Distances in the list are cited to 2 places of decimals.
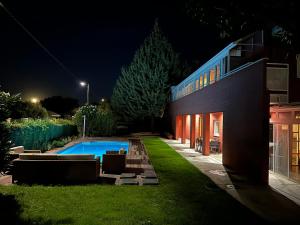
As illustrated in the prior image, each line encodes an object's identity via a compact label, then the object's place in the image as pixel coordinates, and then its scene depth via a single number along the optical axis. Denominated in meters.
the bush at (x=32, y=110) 19.96
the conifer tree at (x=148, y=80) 27.87
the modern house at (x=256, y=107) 7.35
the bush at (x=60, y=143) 14.52
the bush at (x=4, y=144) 5.25
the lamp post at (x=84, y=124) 21.46
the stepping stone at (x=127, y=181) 6.97
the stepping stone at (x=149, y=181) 6.96
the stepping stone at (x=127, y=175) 7.66
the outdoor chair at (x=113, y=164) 8.27
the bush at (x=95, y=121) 22.51
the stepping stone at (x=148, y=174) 7.68
